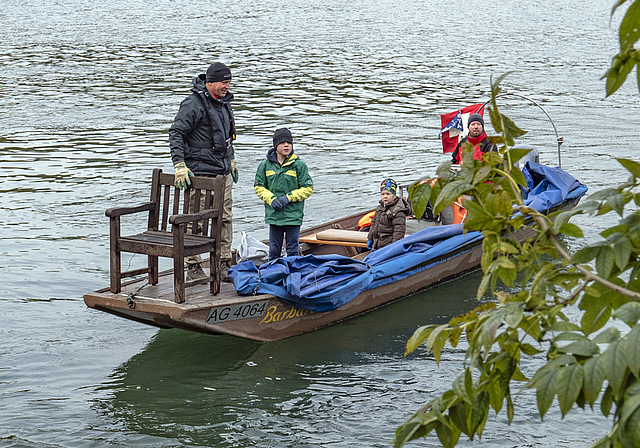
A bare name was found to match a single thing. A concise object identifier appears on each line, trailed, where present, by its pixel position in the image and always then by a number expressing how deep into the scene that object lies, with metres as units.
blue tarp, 15.04
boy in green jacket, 16.16
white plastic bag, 17.03
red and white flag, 22.50
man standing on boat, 14.99
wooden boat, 13.87
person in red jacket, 20.11
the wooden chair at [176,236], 13.47
